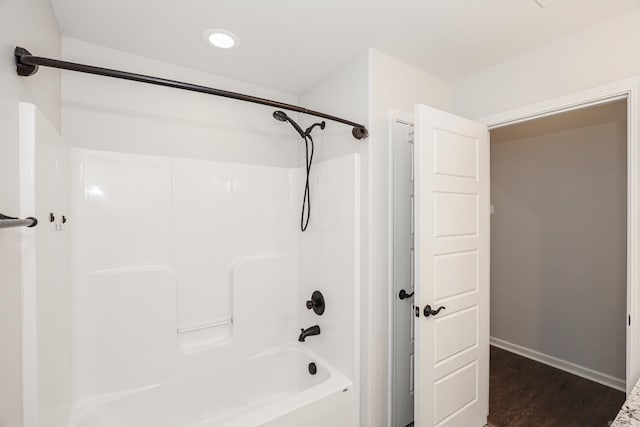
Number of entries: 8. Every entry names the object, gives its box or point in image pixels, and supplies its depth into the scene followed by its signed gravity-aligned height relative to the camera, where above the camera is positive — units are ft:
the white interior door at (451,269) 5.17 -1.19
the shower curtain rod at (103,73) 3.06 +1.74
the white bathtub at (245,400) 4.92 -3.79
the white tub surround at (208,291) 5.19 -1.73
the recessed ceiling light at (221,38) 5.16 +3.22
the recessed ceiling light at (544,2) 4.41 +3.24
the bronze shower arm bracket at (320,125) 6.42 +1.92
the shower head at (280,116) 5.91 +1.97
